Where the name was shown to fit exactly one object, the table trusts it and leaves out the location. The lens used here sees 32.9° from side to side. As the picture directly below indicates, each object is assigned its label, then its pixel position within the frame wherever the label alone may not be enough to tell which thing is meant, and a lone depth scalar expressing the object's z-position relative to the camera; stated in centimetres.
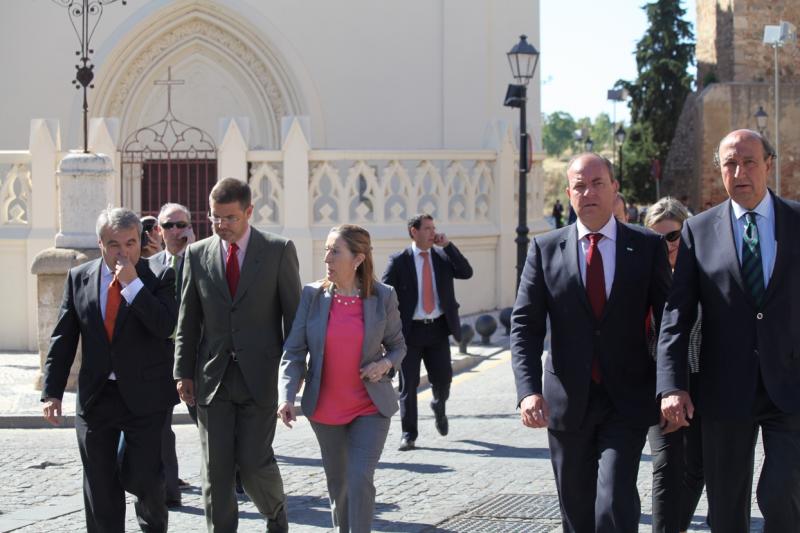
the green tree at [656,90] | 4944
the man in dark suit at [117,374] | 652
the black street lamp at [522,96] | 1842
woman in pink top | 640
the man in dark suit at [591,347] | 560
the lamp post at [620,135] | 4216
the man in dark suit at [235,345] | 657
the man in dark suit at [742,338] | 541
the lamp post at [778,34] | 3722
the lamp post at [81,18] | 2283
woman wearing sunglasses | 639
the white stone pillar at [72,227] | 1295
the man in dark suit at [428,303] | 1066
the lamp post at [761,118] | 4205
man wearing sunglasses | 842
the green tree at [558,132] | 13338
